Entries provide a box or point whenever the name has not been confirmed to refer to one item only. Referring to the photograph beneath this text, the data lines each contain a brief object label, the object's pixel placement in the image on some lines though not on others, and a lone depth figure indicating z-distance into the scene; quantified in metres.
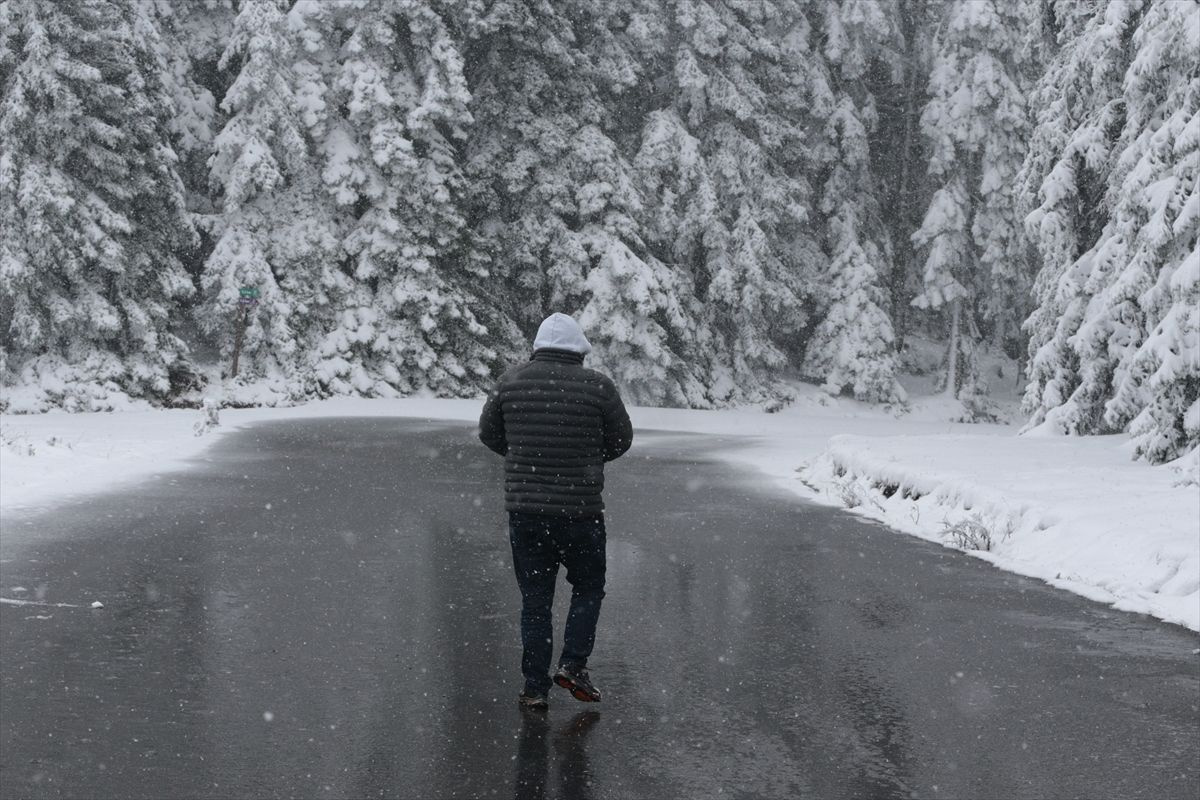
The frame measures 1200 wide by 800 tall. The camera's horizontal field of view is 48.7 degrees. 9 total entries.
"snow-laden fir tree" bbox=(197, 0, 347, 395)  38.06
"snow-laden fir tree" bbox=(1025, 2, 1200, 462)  18.38
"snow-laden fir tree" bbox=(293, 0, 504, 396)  39.94
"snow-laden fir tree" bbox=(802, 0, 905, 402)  45.47
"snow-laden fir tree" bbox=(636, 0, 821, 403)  44.91
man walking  6.74
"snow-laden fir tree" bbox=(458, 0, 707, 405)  41.97
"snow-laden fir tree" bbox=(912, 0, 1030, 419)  46.81
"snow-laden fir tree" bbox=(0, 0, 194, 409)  32.50
